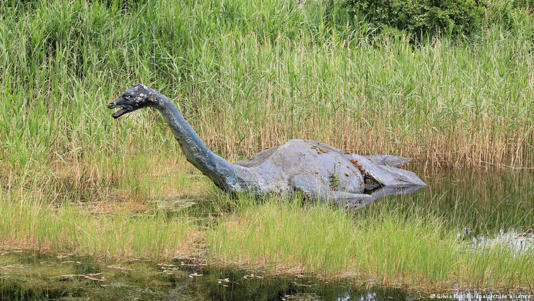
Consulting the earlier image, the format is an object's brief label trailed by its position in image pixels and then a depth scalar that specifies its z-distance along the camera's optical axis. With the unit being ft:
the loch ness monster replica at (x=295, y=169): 39.11
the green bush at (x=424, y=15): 75.92
